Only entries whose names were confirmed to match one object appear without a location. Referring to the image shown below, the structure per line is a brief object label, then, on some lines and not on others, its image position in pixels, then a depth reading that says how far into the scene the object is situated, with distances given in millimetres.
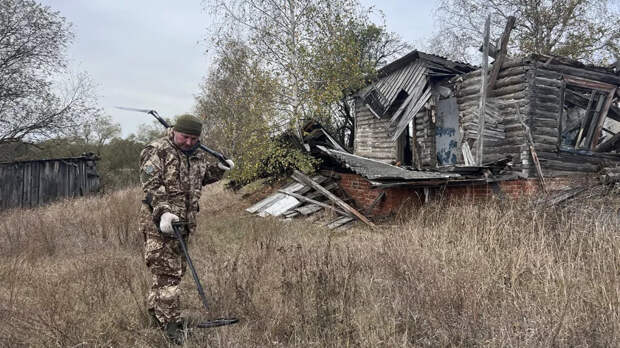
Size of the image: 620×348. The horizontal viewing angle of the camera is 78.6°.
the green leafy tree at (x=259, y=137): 11203
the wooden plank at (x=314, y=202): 9553
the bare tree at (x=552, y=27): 16031
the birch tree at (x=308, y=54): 11969
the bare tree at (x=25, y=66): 15648
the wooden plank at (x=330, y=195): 8945
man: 3164
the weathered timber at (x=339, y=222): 8672
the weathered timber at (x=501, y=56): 8719
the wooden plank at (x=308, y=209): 10001
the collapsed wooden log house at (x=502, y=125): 8961
